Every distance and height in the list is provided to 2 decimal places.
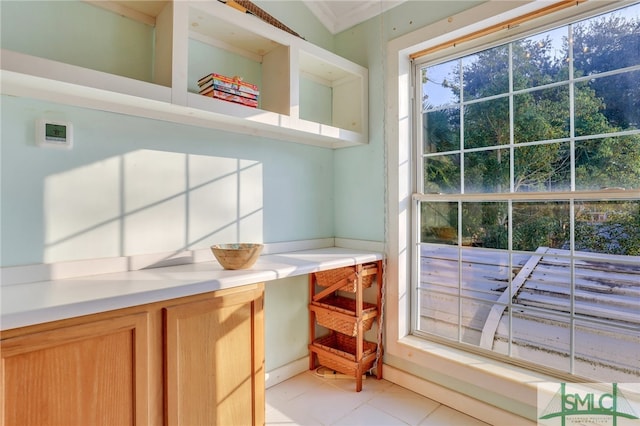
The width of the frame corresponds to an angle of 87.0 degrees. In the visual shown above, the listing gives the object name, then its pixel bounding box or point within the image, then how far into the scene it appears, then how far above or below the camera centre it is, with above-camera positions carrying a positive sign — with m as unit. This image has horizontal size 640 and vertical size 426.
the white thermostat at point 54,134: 1.43 +0.35
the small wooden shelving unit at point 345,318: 2.20 -0.72
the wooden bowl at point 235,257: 1.66 -0.21
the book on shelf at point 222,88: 1.73 +0.65
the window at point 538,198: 1.61 +0.07
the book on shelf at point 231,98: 1.73 +0.61
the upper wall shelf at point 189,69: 1.36 +0.76
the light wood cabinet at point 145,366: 1.06 -0.56
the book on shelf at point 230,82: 1.73 +0.69
